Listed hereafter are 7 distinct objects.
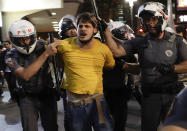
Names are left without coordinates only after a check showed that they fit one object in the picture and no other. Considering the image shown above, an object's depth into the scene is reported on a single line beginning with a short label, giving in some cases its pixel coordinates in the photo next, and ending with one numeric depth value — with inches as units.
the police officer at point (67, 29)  169.9
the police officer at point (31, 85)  124.2
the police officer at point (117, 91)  143.3
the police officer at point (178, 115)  59.1
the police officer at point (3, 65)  256.2
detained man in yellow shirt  109.9
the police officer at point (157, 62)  115.3
